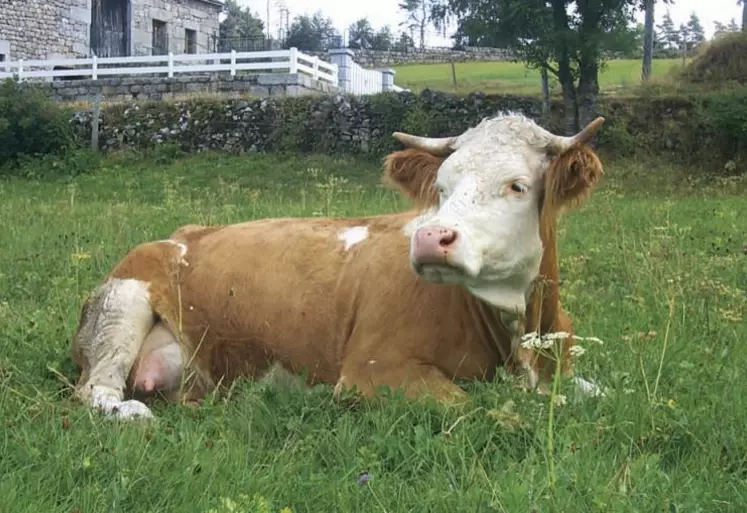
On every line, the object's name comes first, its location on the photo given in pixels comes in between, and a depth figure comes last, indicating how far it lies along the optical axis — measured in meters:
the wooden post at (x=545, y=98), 20.50
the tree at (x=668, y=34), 49.97
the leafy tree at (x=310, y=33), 74.29
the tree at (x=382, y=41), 66.00
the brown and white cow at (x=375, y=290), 4.09
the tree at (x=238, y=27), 40.66
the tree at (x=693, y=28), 79.06
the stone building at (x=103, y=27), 31.99
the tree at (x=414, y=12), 84.69
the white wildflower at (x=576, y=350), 3.20
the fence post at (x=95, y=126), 22.02
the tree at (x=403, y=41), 67.94
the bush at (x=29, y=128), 20.56
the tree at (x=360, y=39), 65.50
